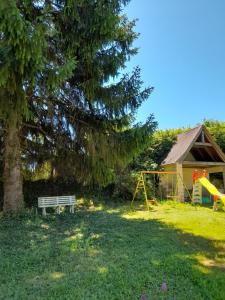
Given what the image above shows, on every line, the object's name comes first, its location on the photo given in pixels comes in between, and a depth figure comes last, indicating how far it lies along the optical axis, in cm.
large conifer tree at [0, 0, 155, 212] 586
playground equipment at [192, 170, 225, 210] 1166
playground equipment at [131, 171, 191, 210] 1252
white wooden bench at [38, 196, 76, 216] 844
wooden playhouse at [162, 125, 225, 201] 1253
